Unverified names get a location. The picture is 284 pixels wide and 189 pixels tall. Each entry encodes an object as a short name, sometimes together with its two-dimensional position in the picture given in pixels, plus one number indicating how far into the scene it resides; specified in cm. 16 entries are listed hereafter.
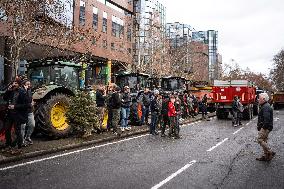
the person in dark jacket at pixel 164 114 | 1009
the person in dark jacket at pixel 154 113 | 1036
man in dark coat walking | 636
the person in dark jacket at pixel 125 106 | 1009
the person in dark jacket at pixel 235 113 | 1355
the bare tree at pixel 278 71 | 5485
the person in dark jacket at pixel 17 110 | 656
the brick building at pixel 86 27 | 1354
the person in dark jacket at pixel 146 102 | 1135
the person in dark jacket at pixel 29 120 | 684
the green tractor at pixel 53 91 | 780
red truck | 1630
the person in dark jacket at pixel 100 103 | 942
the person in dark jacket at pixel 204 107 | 1635
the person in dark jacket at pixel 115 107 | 939
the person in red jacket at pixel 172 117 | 975
